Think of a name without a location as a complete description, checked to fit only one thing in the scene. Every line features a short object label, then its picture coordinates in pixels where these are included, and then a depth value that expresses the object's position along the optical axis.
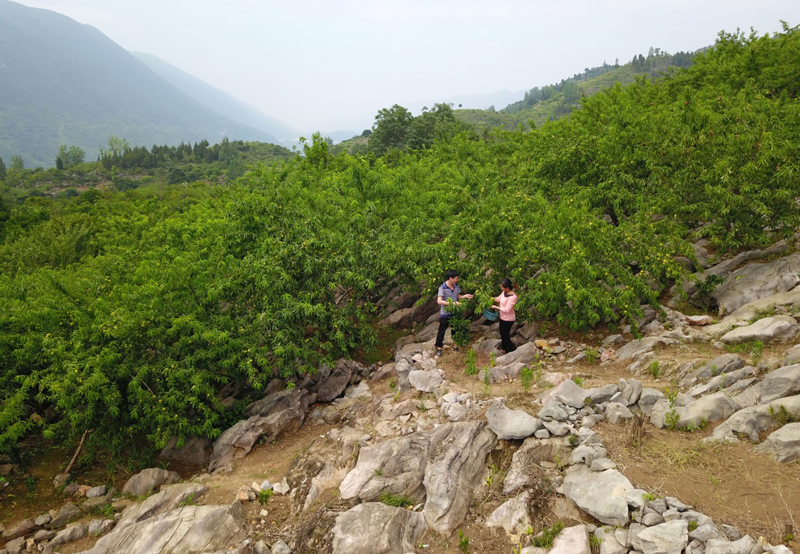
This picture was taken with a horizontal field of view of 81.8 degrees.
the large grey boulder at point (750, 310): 11.56
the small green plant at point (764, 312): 11.44
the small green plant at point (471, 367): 12.39
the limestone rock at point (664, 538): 5.89
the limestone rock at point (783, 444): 6.99
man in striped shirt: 12.77
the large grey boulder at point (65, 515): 10.59
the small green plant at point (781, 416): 7.72
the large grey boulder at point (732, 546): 5.59
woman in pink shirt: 12.55
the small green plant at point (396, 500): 8.38
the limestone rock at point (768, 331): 10.38
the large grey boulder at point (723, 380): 9.19
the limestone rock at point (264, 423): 11.86
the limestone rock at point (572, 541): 6.39
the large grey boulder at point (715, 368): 9.64
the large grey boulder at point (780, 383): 8.20
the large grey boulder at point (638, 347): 11.59
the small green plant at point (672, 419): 8.43
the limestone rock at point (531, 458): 7.96
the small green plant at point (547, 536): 6.74
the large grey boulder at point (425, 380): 11.93
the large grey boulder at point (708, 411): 8.38
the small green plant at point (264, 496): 9.45
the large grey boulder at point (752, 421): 7.71
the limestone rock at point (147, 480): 11.15
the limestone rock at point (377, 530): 7.37
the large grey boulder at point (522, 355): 12.60
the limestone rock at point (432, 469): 7.93
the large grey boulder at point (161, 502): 9.75
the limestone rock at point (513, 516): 7.23
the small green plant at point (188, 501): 9.70
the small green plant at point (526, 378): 11.09
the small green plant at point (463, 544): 7.17
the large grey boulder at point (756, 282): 12.57
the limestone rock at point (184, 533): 8.30
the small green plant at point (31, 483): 12.21
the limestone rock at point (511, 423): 8.84
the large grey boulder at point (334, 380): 13.83
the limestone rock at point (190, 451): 12.50
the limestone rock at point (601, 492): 6.63
